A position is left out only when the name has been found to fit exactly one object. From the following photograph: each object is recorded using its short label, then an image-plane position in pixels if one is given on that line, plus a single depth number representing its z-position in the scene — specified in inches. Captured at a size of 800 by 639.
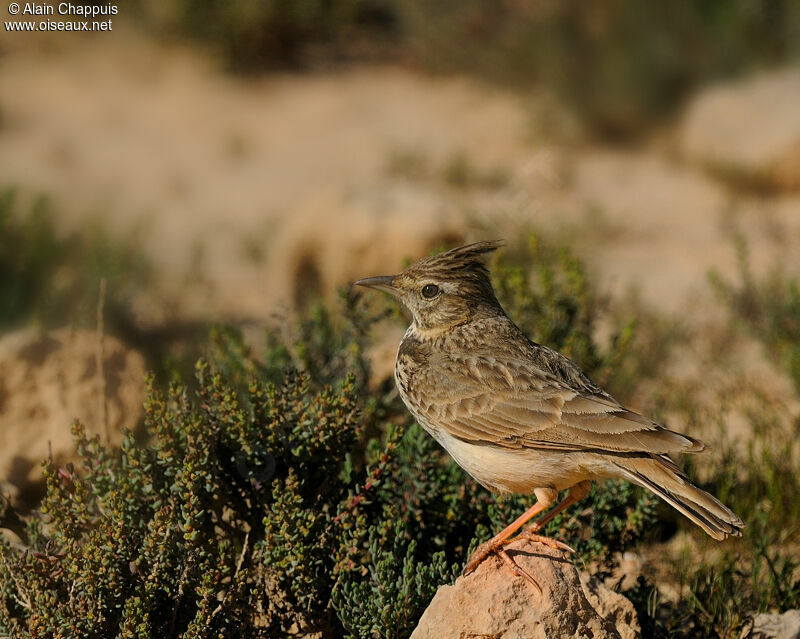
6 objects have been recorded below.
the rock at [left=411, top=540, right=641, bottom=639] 255.3
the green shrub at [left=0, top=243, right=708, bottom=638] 269.9
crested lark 262.2
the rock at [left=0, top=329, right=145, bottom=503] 345.1
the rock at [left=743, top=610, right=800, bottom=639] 295.9
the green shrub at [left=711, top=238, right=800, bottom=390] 502.3
